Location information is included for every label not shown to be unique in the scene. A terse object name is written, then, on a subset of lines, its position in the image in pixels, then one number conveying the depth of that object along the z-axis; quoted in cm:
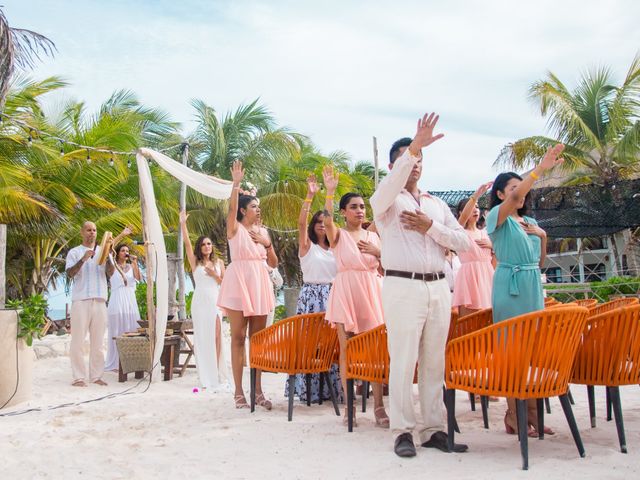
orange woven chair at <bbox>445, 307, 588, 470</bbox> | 365
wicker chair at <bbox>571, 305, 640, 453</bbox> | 401
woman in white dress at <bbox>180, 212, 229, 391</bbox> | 773
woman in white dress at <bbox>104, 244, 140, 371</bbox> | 955
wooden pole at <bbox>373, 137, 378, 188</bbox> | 1700
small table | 838
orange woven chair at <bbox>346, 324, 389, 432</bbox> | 453
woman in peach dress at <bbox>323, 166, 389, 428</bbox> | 512
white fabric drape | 775
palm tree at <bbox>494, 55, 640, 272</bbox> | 1870
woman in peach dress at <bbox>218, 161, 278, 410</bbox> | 601
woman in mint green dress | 423
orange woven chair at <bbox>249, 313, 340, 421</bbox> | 536
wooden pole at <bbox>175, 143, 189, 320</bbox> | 1072
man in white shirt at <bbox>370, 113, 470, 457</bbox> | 406
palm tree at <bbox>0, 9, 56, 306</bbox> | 882
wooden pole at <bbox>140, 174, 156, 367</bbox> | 796
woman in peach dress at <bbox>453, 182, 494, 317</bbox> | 616
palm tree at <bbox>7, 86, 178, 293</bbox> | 1389
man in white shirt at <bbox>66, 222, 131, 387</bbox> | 816
